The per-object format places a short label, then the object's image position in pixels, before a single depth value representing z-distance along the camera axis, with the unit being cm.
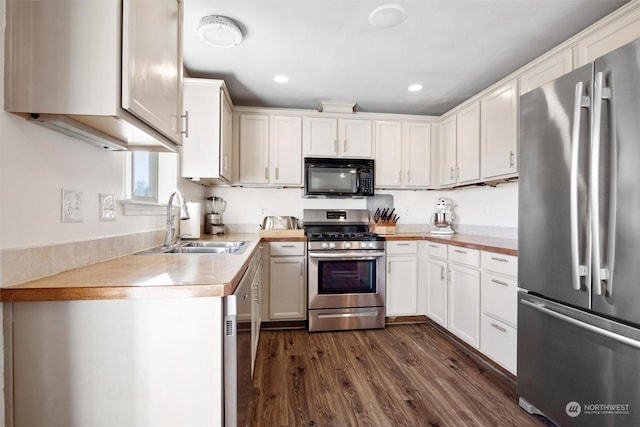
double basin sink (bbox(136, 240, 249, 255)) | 184
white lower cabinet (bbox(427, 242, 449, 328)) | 276
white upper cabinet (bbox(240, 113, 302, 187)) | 313
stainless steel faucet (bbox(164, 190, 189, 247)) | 195
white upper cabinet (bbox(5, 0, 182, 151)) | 86
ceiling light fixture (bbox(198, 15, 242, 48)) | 178
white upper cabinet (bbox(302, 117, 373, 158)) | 321
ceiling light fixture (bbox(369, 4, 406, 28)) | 169
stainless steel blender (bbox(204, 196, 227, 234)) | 306
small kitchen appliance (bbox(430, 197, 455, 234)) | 339
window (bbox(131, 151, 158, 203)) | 171
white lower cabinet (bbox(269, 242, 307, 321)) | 289
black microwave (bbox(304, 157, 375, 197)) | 316
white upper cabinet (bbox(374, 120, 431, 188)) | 334
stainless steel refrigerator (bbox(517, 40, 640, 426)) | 117
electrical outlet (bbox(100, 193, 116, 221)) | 134
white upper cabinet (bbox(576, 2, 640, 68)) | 158
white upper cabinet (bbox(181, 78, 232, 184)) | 238
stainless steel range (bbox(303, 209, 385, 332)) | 290
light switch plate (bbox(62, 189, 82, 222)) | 110
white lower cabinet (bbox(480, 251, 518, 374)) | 194
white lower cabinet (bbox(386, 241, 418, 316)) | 304
